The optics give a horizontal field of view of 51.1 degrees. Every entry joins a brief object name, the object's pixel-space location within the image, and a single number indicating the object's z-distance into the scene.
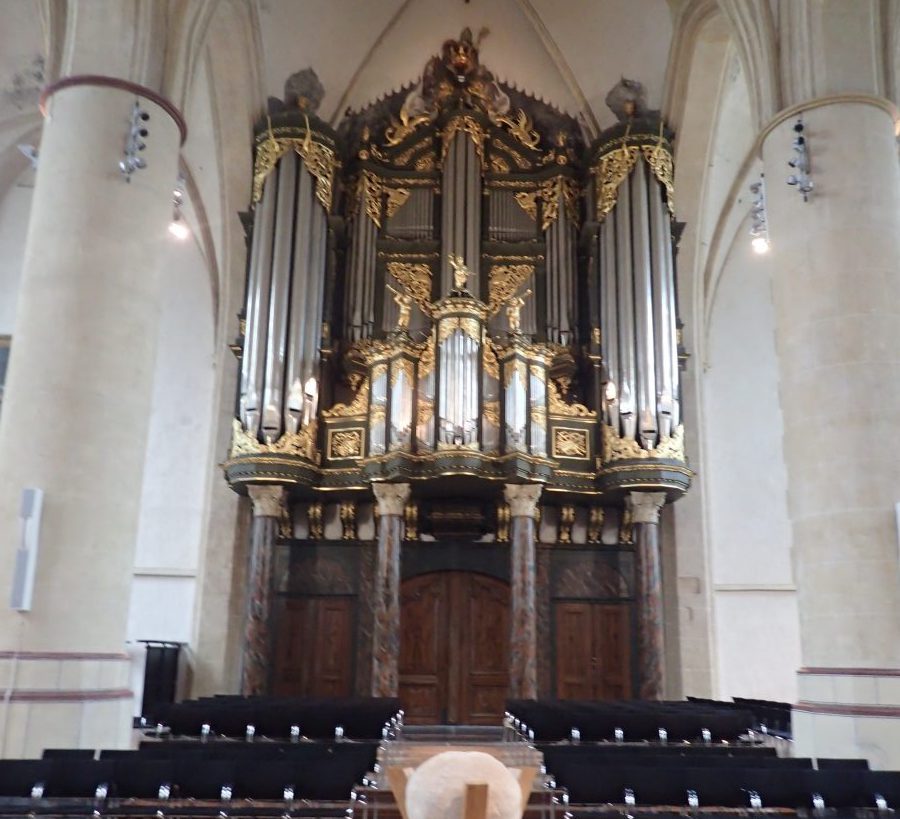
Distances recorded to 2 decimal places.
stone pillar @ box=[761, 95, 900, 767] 8.67
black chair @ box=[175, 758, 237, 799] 6.03
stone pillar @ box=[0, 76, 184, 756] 8.66
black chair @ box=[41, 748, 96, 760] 6.88
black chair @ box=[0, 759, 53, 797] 6.00
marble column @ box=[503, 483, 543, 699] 13.41
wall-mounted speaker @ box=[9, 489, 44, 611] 8.62
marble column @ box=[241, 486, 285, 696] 13.70
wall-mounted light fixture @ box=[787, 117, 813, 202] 9.89
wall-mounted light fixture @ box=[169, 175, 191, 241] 12.20
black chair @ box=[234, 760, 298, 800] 6.09
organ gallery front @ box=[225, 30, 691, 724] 13.94
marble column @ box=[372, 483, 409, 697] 13.55
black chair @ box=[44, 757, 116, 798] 5.96
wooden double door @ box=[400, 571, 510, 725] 14.58
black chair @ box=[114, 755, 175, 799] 5.95
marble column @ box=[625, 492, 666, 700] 13.82
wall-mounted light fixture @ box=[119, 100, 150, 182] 9.89
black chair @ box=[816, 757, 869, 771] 6.92
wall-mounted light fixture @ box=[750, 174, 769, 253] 10.93
